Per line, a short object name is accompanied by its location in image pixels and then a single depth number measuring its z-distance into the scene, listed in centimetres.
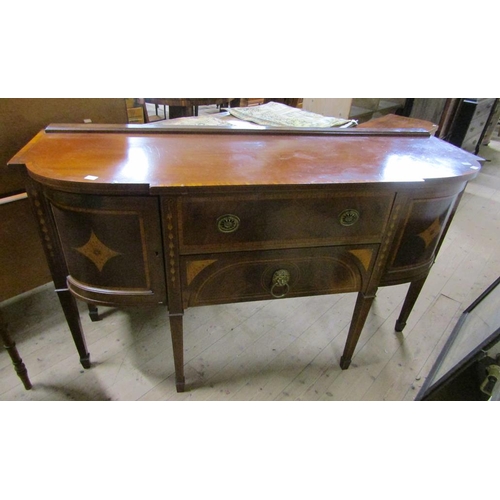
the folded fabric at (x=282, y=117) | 160
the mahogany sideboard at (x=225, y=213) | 84
